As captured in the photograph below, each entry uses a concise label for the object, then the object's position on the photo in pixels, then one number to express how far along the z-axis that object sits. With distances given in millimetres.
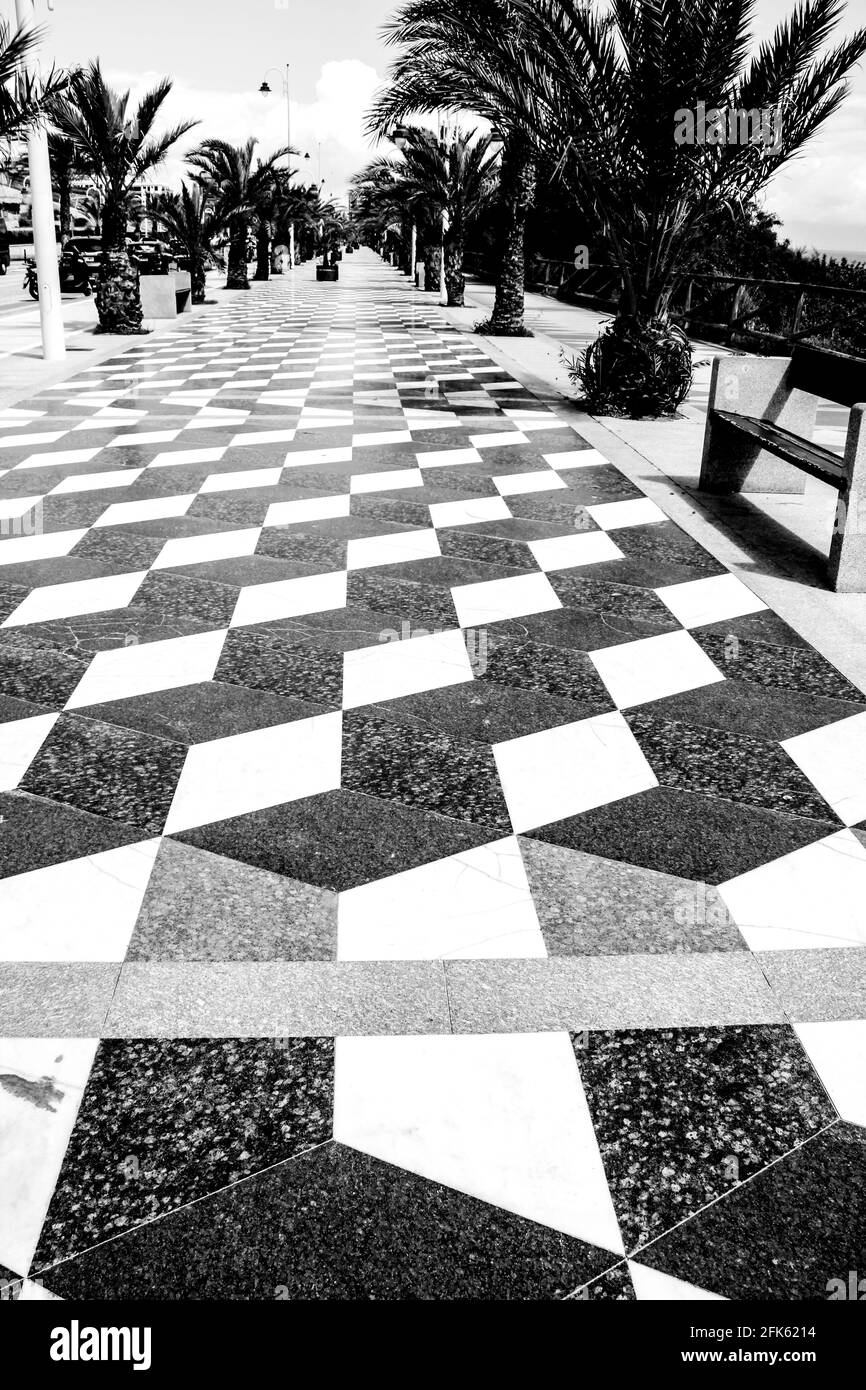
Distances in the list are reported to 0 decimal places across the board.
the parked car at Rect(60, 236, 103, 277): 23888
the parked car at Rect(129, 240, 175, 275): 21552
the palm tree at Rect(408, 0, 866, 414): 7270
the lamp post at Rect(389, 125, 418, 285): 18870
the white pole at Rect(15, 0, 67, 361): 11273
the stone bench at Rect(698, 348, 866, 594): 4793
